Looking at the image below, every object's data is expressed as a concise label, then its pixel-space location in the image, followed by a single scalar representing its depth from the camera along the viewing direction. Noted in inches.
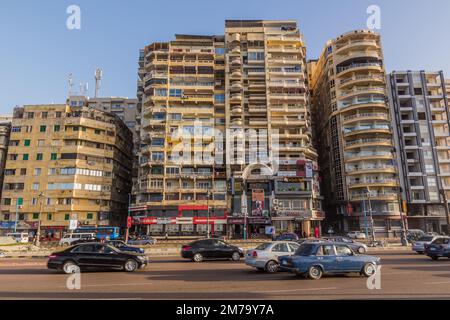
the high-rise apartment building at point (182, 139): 2191.2
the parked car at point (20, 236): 1739.2
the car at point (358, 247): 999.0
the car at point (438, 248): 747.4
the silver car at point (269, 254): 564.7
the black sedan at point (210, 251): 805.2
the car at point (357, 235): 1980.9
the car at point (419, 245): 926.4
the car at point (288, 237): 1444.8
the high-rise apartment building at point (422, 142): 2377.7
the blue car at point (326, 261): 474.0
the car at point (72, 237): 1621.1
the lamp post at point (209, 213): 2027.6
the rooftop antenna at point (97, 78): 3696.4
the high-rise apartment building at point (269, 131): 2171.5
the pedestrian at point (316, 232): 2019.2
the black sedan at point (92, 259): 580.4
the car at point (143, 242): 1385.3
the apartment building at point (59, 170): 2158.0
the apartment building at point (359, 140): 2267.5
